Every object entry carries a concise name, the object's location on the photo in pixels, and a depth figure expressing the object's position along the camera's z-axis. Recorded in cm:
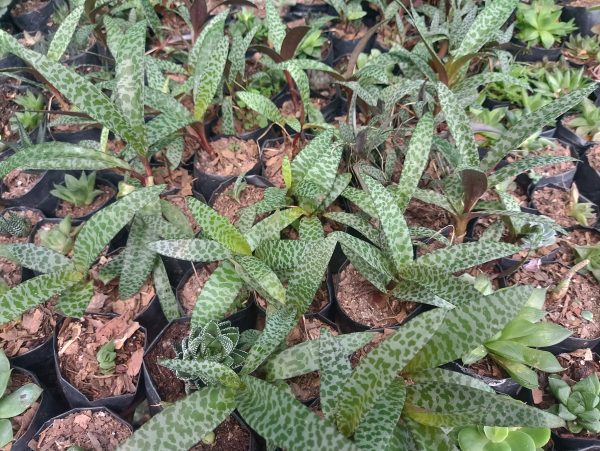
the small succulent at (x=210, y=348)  40
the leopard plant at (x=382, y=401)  31
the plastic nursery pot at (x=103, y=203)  61
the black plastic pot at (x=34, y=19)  94
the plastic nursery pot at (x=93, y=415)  43
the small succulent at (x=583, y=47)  78
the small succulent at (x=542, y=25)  79
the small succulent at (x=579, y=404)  42
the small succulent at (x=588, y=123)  67
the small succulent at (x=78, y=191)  60
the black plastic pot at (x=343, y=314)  47
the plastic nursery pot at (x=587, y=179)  63
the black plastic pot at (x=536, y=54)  79
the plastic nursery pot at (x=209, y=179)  62
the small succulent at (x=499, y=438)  39
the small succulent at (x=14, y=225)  57
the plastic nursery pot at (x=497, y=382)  44
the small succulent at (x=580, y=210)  58
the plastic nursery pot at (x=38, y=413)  43
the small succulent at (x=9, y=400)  42
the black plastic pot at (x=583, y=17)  83
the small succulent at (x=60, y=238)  54
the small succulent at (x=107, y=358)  46
